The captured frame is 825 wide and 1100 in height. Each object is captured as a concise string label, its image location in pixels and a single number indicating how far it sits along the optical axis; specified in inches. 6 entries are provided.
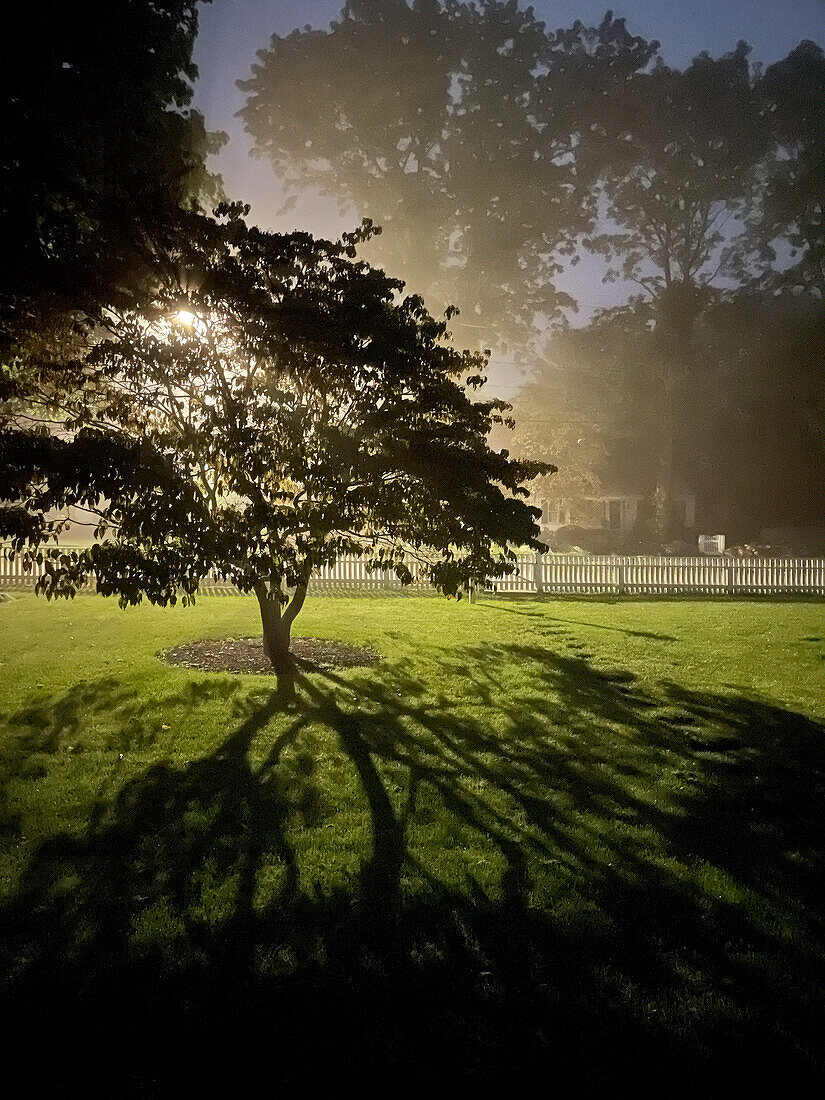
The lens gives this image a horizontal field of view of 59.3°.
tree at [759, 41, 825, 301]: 1525.6
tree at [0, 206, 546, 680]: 245.1
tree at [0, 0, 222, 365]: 250.1
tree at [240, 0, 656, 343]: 1820.9
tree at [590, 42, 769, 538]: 1680.6
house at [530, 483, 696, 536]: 1712.6
